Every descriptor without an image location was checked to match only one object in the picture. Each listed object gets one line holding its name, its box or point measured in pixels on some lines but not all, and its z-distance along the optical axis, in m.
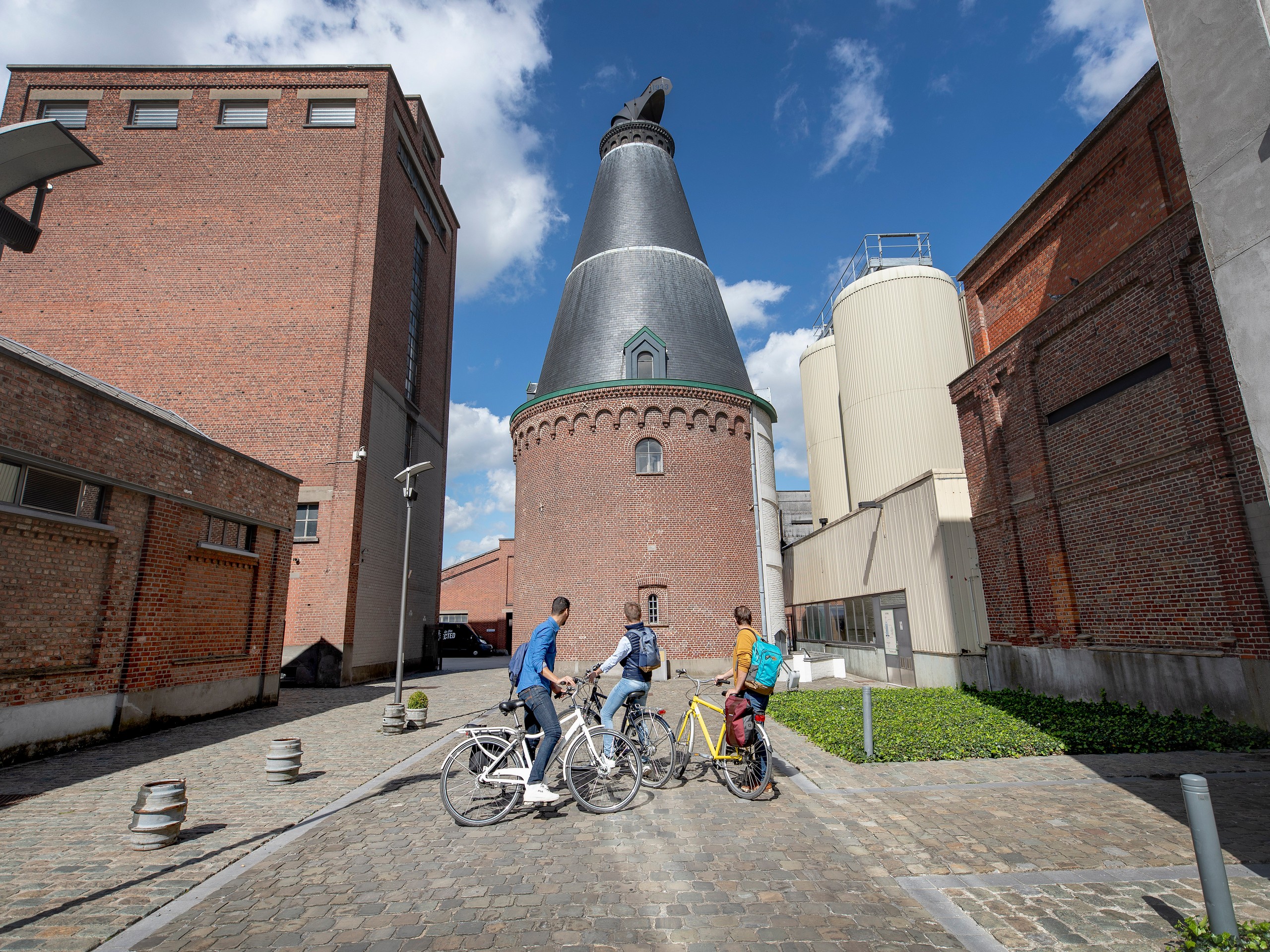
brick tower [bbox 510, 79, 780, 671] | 20.27
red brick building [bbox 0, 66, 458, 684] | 18.64
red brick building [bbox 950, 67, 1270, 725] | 8.39
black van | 39.91
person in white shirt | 6.51
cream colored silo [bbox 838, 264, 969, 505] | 21.58
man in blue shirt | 5.51
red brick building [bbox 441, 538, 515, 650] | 45.62
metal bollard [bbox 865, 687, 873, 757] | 7.59
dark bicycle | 6.52
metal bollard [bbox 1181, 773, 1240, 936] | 3.14
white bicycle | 5.53
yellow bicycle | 6.17
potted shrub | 10.66
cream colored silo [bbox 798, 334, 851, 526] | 27.88
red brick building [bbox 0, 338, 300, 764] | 8.12
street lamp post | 11.53
